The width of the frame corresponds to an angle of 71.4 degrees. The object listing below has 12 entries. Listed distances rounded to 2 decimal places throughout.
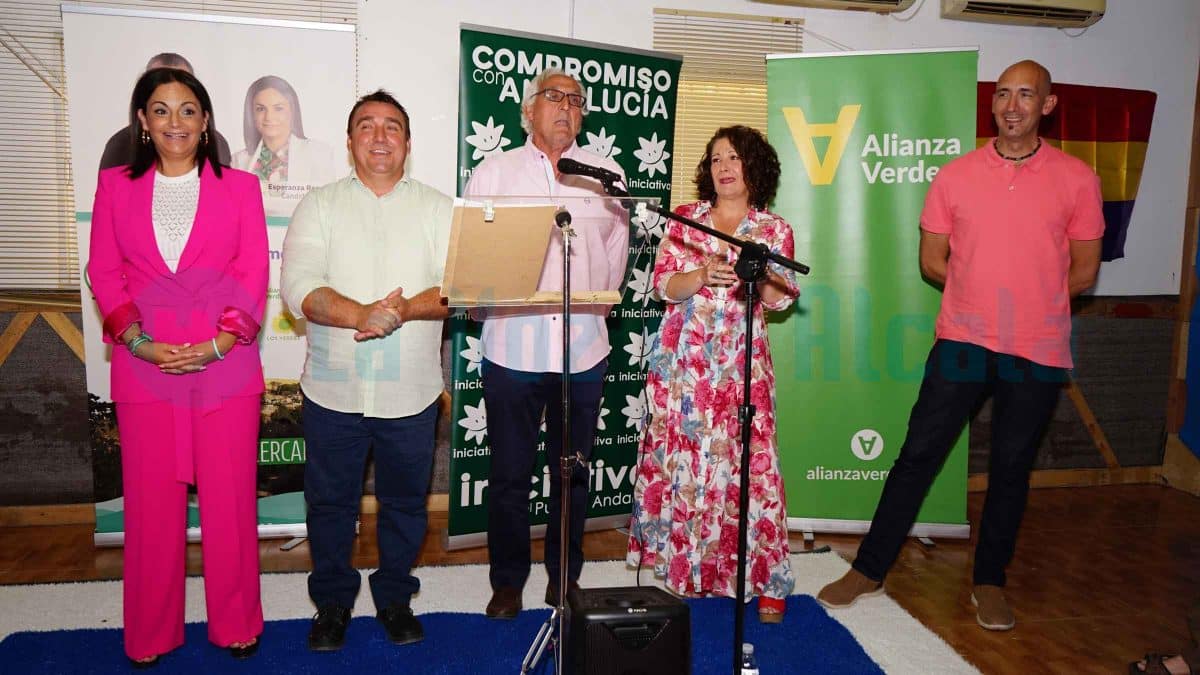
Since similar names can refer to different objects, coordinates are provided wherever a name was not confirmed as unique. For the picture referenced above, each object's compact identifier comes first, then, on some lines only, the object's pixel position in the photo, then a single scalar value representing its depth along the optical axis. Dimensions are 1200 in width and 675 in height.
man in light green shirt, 2.52
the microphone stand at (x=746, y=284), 2.12
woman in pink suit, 2.43
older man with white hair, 2.79
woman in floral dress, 2.95
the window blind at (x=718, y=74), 4.50
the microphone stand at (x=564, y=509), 2.12
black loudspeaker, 2.10
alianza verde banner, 3.81
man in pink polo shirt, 2.91
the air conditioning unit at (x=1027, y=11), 4.54
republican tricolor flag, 4.70
